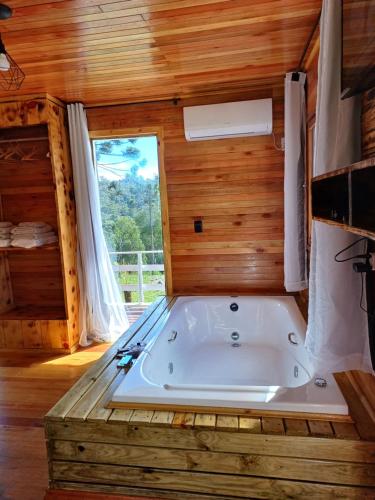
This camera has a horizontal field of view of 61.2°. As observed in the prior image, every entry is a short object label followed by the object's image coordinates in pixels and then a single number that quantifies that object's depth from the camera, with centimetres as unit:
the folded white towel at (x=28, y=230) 300
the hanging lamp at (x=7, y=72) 149
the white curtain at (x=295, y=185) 237
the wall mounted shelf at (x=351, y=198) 79
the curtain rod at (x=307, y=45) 182
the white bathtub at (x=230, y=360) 139
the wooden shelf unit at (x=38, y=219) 292
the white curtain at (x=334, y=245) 124
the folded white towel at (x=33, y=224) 304
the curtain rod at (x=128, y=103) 296
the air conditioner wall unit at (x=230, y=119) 268
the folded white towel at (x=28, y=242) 296
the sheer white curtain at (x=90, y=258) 303
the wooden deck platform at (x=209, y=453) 120
